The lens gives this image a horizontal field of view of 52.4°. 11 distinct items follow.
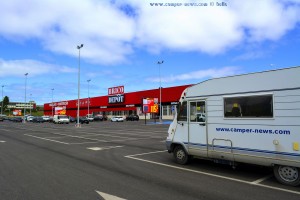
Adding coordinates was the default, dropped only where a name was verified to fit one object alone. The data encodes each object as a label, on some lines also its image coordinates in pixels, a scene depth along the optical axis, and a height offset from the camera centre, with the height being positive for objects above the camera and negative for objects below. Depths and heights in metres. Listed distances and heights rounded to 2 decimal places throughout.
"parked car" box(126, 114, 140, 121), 69.04 -1.26
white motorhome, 7.57 -0.30
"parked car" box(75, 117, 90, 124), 57.75 -1.45
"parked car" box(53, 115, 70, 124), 58.19 -1.23
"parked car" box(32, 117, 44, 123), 74.25 -1.75
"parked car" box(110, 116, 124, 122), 66.75 -1.51
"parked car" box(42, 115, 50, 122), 76.72 -1.56
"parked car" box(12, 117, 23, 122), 78.28 -1.58
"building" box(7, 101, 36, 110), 172.44 +4.01
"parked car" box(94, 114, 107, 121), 75.56 -1.41
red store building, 66.81 +2.71
